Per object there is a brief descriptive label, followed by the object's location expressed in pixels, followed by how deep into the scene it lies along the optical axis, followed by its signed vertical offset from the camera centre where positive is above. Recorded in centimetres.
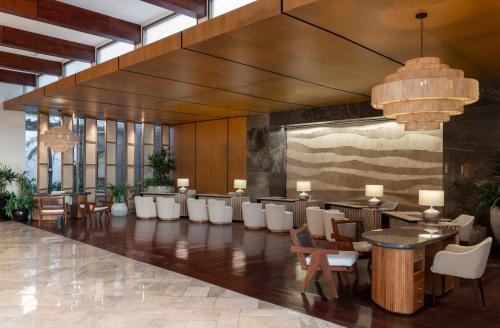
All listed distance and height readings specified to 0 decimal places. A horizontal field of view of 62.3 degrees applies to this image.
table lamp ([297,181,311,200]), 1074 -38
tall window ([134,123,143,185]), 1550 +66
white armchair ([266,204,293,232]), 994 -111
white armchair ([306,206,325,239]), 855 -103
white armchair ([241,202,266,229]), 1051 -109
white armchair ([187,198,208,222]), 1163 -106
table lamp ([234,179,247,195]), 1211 -37
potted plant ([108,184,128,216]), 1316 -95
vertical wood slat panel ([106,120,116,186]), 1462 +72
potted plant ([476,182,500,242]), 772 -57
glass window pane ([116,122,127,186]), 1494 +67
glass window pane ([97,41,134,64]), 899 +271
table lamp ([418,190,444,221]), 581 -41
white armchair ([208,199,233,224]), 1130 -108
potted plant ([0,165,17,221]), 1195 -33
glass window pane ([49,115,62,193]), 1341 +18
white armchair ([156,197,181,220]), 1209 -104
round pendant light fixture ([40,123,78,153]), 1087 +91
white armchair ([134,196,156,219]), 1245 -104
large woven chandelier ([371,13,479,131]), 402 +81
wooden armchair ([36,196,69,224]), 1118 -99
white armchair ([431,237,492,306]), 433 -96
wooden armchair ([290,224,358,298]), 489 -104
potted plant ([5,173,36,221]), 1174 -98
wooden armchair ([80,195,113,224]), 1145 -96
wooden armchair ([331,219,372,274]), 552 -101
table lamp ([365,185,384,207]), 880 -38
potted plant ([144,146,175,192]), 1509 +9
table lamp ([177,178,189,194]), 1322 -31
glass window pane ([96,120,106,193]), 1441 +58
